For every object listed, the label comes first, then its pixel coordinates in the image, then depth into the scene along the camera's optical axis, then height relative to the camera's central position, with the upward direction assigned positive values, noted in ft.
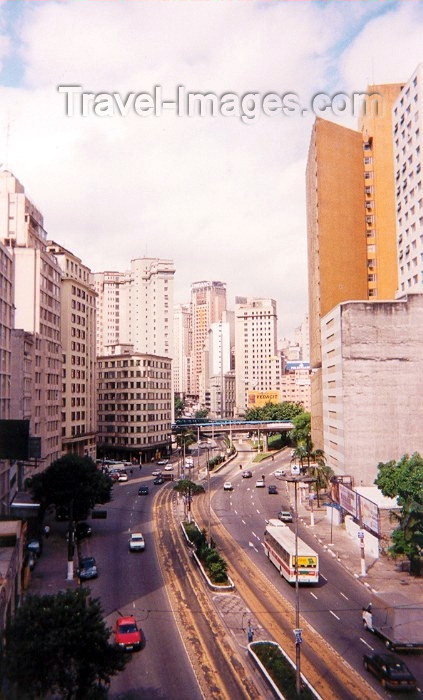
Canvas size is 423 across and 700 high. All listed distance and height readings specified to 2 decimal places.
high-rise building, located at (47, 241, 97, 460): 369.09 +22.99
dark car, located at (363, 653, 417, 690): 98.94 -51.17
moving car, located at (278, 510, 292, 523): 250.00 -58.12
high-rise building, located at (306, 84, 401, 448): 325.01 +100.88
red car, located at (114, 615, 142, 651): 115.03 -50.80
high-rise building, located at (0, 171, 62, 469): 280.72 +45.09
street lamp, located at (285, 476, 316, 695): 94.73 -47.31
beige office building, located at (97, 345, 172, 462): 466.70 -15.82
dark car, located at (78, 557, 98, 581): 163.63 -52.97
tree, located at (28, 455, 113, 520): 201.36 -34.94
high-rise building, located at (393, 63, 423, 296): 273.33 +104.61
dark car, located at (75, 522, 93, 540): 214.69 -54.18
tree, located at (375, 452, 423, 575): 165.37 -34.60
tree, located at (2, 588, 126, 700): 78.07 -36.76
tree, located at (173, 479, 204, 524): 256.93 -46.84
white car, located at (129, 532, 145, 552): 194.08 -53.73
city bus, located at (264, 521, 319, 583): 154.30 -48.41
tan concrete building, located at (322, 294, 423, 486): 242.58 +1.06
